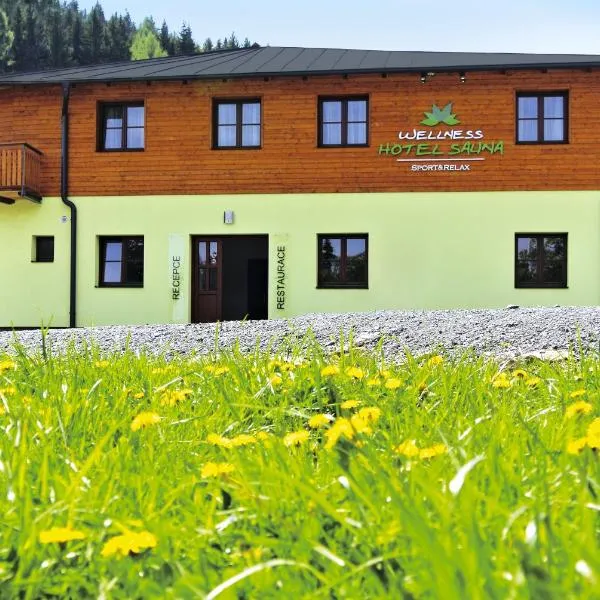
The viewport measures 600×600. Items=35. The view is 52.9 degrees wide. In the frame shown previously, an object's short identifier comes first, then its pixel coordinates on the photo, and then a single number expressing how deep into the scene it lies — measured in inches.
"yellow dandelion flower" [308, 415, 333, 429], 75.7
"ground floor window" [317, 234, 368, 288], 578.6
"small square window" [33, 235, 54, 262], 616.4
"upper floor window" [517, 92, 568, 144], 576.4
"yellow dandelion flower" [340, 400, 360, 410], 89.4
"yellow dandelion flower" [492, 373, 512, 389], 112.3
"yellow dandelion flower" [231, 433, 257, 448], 72.2
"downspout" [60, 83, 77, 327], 593.6
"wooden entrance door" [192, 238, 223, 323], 597.6
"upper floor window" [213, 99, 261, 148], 601.0
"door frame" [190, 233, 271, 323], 594.5
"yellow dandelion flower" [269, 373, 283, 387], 116.3
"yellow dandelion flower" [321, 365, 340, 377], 114.8
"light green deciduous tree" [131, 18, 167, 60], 2390.5
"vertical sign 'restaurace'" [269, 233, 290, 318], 577.3
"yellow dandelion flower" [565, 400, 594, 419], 79.7
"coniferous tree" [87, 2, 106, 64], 2486.5
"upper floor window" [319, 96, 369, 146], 590.9
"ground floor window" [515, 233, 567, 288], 564.1
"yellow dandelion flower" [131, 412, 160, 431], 80.4
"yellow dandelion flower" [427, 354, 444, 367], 139.6
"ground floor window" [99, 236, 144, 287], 605.0
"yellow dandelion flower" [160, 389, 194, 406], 107.0
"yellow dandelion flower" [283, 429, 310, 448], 72.4
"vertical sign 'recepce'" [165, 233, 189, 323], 587.5
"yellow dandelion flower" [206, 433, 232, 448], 71.7
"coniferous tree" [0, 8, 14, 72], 2237.9
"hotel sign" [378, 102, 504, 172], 573.9
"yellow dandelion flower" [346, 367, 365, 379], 121.3
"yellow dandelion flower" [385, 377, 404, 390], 104.0
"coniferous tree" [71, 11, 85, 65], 2466.8
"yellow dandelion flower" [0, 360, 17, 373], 134.9
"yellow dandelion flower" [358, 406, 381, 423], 77.3
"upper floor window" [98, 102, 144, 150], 615.8
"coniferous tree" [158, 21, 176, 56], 2524.6
